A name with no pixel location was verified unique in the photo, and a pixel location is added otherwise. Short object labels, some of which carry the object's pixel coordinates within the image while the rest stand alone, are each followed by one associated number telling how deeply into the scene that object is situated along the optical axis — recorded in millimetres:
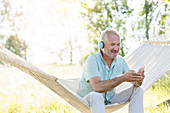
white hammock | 1895
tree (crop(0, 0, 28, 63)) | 13859
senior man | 1850
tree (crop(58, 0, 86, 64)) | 12913
